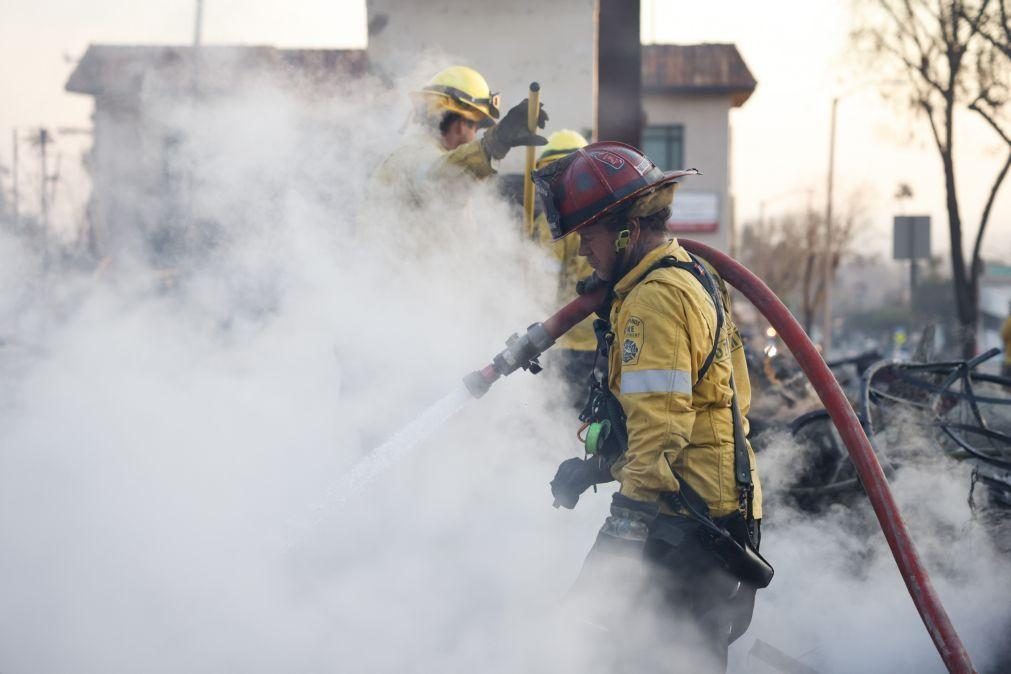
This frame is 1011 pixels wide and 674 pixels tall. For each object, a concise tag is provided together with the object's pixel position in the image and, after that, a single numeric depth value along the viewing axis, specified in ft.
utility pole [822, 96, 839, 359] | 97.86
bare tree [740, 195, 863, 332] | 123.24
